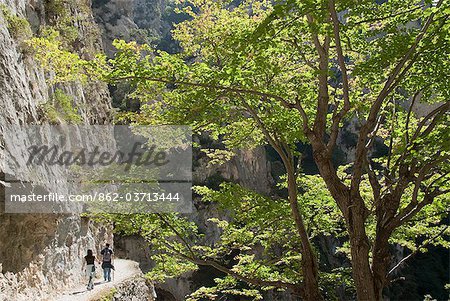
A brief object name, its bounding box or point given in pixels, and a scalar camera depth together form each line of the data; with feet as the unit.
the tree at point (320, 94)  18.02
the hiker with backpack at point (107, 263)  38.78
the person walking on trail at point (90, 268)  36.22
